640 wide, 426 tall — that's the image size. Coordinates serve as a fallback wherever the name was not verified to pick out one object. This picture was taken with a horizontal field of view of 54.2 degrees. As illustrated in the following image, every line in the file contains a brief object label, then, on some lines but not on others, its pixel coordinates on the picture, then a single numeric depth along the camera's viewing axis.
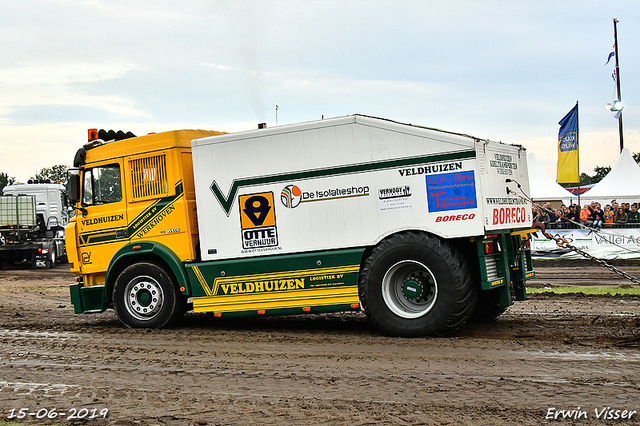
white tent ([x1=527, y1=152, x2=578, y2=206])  30.02
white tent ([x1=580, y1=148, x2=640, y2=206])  28.33
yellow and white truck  8.16
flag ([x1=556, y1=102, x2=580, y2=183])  22.69
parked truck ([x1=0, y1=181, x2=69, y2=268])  24.33
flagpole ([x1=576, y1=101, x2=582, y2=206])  22.66
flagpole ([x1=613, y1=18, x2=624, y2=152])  31.34
